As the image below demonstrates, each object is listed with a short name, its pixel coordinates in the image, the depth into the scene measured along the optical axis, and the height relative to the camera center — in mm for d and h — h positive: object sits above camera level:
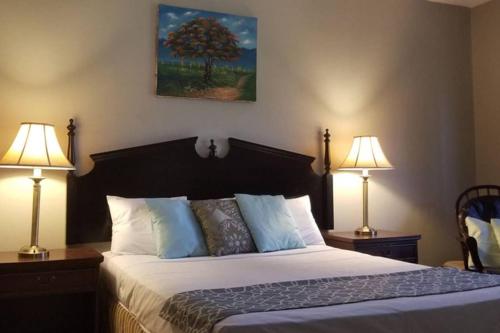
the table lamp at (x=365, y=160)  3557 +240
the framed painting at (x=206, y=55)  3271 +960
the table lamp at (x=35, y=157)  2537 +179
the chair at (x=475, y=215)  3066 -157
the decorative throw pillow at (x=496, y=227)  3161 -224
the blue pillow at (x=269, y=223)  2898 -196
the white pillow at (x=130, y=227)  2785 -215
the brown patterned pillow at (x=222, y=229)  2783 -222
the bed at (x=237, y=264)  1588 -379
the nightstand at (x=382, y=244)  3329 -365
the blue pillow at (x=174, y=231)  2693 -230
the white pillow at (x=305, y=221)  3225 -201
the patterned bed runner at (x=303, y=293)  1596 -385
